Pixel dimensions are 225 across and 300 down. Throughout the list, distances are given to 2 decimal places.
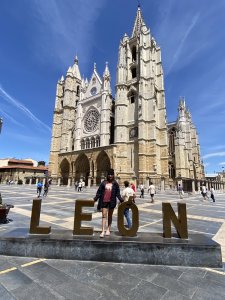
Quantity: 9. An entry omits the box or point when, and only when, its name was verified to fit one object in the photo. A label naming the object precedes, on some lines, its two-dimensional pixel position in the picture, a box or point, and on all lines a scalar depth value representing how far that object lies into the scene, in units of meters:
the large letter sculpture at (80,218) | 3.62
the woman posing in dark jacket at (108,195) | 3.81
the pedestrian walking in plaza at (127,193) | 5.66
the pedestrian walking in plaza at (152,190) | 12.61
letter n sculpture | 3.46
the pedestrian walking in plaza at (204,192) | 15.71
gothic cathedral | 31.92
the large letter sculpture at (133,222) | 3.56
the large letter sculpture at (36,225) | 3.67
